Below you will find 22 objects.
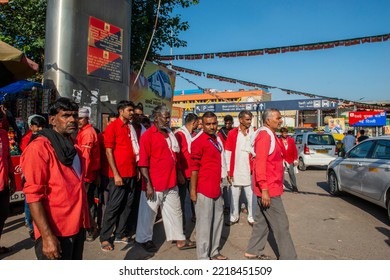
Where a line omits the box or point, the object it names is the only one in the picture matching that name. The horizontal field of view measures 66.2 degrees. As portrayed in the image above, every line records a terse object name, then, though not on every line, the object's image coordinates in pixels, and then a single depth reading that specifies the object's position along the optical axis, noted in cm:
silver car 547
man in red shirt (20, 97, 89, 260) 197
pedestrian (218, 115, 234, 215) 621
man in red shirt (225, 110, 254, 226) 523
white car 1288
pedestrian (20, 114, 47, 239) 438
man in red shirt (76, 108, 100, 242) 420
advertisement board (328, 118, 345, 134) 2482
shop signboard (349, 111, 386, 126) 1941
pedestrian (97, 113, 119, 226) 445
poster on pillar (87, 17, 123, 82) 685
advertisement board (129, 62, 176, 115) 1084
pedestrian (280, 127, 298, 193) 772
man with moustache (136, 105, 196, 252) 393
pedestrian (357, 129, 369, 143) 1206
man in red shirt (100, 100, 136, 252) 406
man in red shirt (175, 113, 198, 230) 474
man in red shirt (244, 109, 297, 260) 336
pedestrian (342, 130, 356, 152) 1260
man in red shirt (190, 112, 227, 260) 347
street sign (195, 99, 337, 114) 1816
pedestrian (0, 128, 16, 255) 355
